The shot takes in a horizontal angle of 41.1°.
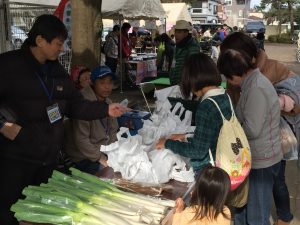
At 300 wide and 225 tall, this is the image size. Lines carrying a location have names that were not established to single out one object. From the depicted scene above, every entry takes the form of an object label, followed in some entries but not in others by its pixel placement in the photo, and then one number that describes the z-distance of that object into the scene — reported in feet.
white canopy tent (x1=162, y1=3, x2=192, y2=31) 54.80
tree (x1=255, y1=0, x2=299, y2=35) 189.02
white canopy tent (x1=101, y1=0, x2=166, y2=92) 30.50
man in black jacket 8.75
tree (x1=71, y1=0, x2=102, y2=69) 16.14
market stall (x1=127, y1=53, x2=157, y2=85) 39.50
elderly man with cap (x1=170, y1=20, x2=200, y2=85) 19.93
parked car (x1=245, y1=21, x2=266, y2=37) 154.76
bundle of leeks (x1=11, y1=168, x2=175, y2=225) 7.03
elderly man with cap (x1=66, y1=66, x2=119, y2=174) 10.91
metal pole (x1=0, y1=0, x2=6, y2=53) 17.28
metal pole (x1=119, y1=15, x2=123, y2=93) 37.75
